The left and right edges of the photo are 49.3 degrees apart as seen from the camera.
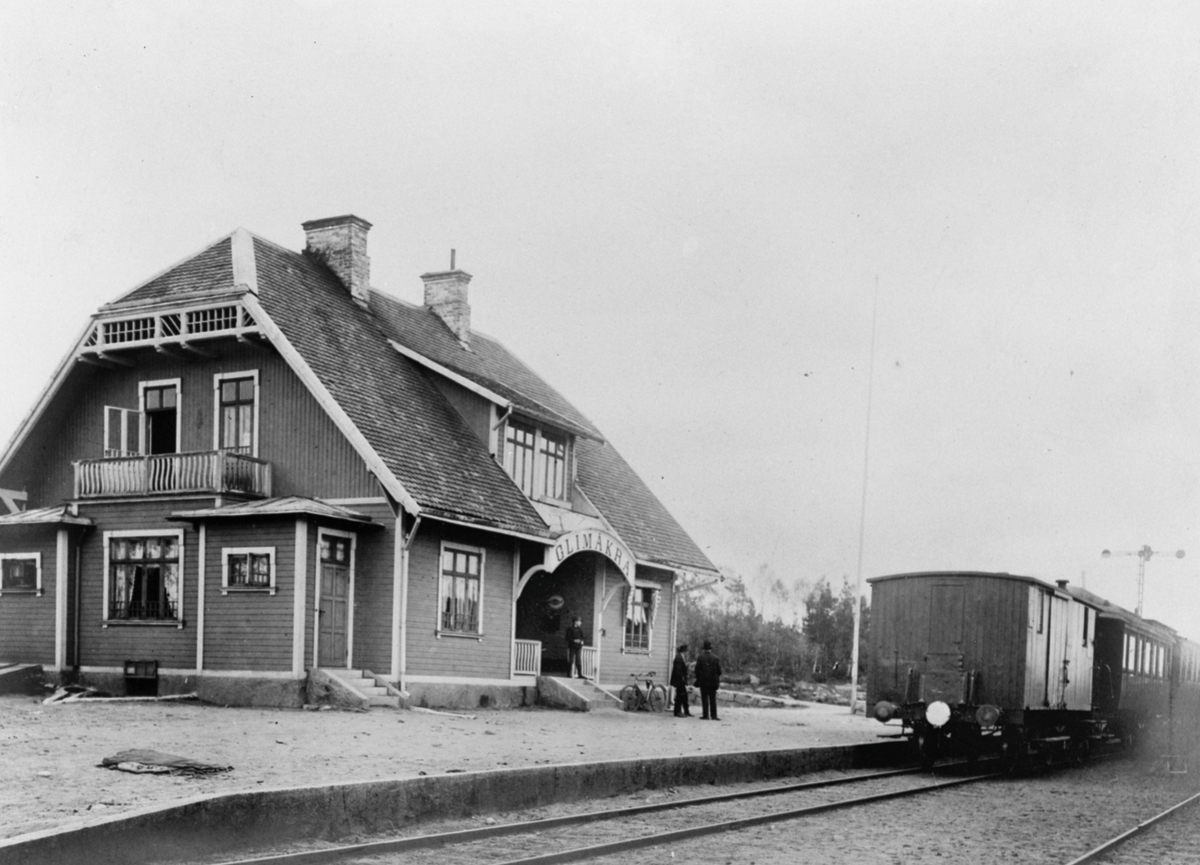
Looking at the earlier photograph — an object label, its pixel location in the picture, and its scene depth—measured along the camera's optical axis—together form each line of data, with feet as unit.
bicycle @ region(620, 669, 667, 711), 84.53
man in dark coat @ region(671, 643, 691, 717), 81.82
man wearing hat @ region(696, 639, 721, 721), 79.71
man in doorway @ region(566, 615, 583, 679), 84.48
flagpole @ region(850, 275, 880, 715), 108.14
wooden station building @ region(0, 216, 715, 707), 68.08
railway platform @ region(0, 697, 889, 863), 28.76
